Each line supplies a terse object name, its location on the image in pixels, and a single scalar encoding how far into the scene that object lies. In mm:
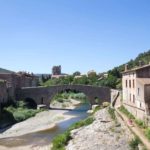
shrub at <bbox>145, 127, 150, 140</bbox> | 16627
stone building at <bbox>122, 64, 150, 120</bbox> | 19734
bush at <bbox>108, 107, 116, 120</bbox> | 25040
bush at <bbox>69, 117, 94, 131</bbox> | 24558
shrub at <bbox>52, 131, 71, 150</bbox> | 19133
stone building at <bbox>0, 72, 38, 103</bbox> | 36594
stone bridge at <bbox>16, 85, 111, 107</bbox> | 43087
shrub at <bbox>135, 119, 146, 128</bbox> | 19314
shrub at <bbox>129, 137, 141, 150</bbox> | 15996
